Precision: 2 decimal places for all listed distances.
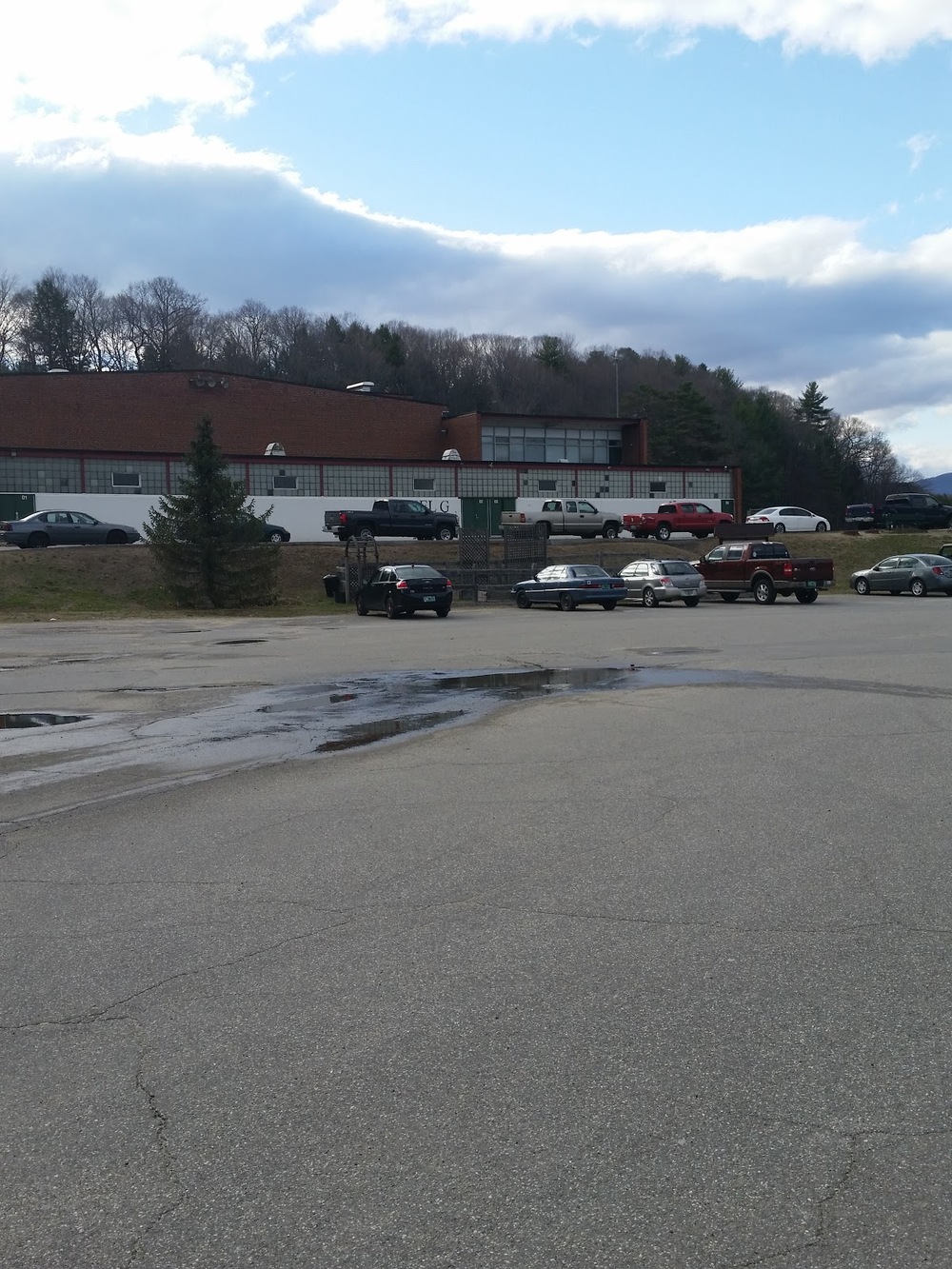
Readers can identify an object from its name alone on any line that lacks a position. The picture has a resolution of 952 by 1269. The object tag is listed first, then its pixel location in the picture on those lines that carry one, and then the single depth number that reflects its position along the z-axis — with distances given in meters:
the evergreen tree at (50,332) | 106.81
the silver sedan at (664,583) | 37.84
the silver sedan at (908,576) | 40.59
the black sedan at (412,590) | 32.81
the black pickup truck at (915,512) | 64.12
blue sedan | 36.50
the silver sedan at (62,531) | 47.00
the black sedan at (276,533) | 52.12
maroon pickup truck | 37.38
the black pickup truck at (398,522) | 51.97
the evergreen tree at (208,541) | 39.03
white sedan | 60.72
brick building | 58.56
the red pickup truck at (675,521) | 57.31
